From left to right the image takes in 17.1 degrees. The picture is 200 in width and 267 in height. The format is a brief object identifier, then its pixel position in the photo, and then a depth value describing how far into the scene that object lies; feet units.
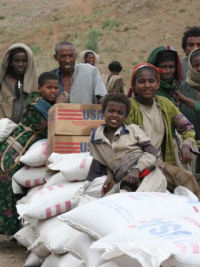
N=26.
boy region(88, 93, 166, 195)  14.52
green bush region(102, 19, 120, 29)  132.05
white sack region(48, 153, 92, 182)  16.62
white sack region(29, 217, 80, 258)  14.20
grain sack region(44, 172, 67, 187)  17.30
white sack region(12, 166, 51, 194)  19.25
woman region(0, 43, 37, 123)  20.98
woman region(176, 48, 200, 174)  19.51
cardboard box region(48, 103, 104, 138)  18.35
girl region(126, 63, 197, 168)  16.76
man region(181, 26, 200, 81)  22.93
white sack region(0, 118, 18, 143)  20.05
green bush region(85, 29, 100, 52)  118.52
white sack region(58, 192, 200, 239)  11.95
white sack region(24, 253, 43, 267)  16.29
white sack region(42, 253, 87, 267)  13.36
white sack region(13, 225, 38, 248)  17.68
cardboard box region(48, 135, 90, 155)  18.33
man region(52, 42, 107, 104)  20.20
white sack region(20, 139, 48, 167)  19.15
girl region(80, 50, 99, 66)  39.60
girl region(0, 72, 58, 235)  19.76
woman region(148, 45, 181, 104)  18.98
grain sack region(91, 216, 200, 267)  10.08
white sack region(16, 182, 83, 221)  15.93
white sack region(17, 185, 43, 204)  18.83
